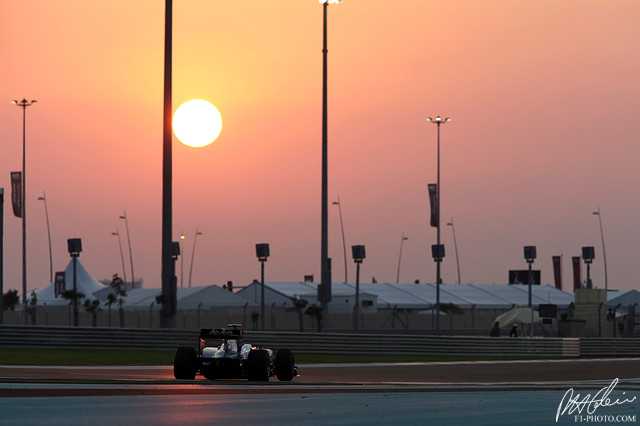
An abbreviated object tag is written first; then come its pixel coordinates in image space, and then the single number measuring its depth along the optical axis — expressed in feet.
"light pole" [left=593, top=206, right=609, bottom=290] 334.79
